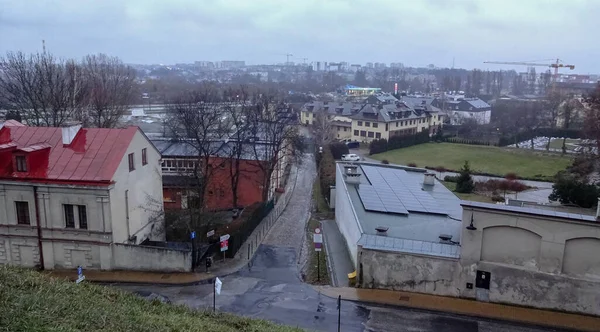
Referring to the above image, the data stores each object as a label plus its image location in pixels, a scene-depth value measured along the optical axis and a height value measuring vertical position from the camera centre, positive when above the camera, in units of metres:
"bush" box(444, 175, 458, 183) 51.68 -10.60
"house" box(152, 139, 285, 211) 40.31 -8.39
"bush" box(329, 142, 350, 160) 62.62 -9.38
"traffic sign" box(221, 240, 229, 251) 25.81 -8.84
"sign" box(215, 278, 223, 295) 19.08 -8.07
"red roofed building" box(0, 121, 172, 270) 24.88 -6.55
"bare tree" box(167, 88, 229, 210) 37.69 -4.94
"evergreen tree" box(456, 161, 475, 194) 46.41 -9.86
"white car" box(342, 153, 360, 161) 56.22 -9.29
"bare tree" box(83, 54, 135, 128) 49.47 -2.13
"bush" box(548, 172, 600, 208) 39.19 -9.17
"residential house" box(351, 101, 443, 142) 77.19 -7.17
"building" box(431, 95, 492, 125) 103.69 -6.92
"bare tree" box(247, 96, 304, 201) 41.22 -5.71
